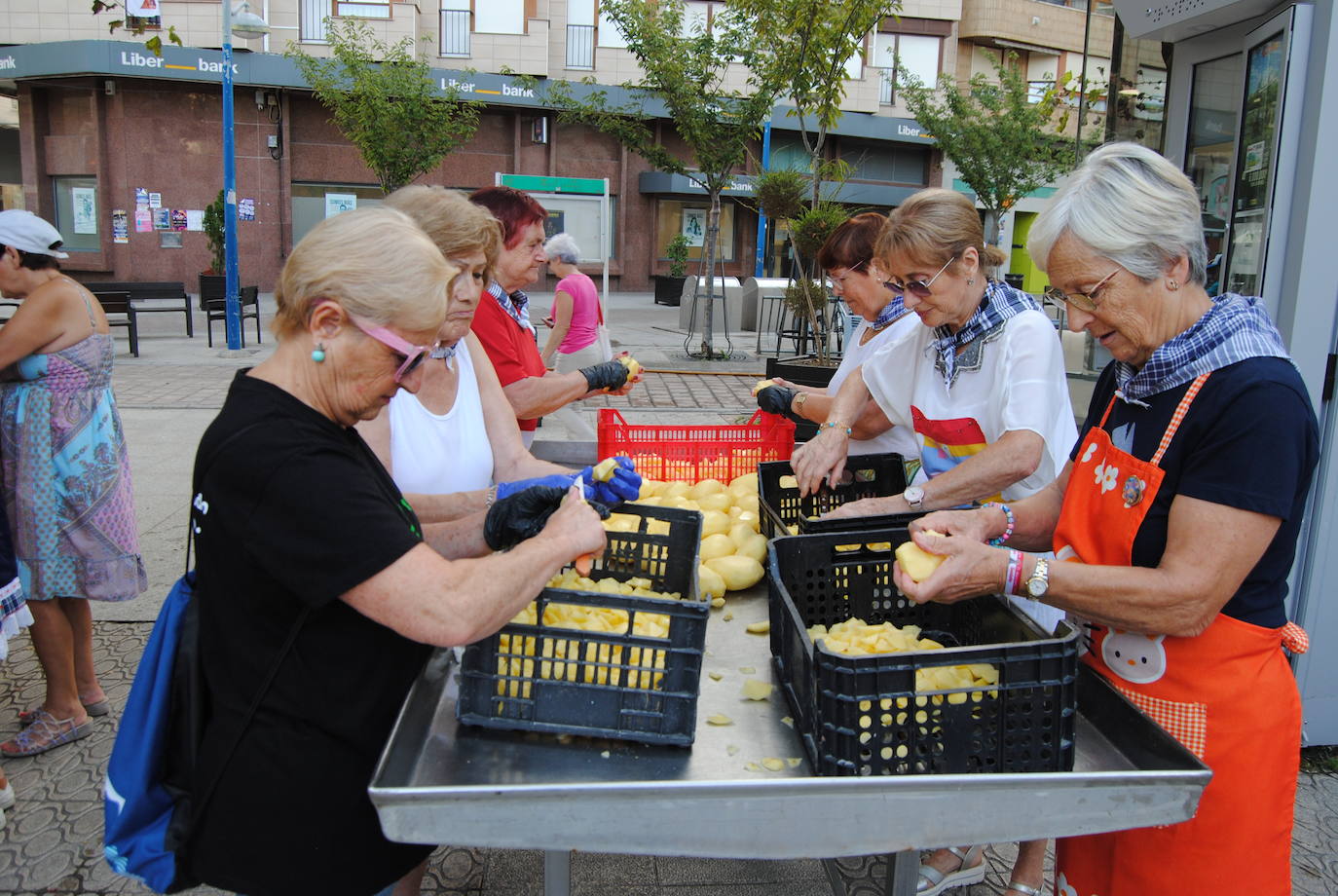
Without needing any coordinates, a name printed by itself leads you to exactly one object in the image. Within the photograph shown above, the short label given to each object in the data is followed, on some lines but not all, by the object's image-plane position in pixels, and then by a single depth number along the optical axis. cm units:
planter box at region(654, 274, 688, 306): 2605
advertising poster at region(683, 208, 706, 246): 2961
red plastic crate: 364
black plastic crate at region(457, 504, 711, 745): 173
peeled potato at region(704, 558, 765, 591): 264
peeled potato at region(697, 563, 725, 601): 254
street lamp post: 1383
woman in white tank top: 257
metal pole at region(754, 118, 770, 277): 2652
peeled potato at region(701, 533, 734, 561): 275
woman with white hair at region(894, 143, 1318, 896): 181
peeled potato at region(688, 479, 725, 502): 332
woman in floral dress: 368
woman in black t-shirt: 161
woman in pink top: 827
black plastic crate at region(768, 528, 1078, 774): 163
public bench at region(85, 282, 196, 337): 1534
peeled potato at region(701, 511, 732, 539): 293
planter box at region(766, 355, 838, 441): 763
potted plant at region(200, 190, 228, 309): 1881
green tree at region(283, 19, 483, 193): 1681
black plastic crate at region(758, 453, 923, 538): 297
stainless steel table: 160
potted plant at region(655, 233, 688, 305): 2608
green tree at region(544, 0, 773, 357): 1455
